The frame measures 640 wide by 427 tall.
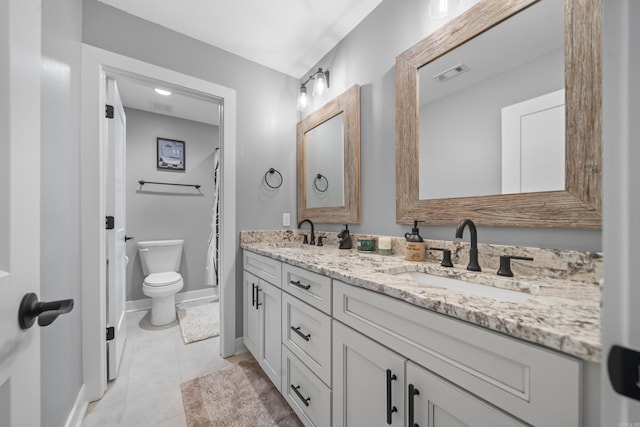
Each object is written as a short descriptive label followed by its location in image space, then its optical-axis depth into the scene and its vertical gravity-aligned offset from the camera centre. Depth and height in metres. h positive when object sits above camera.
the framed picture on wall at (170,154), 3.00 +0.73
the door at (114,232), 1.60 -0.13
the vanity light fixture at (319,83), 1.91 +1.02
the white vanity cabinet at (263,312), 1.43 -0.65
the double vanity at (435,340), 0.46 -0.33
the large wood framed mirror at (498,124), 0.80 +0.37
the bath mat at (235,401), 1.29 -1.08
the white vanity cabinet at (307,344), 1.03 -0.62
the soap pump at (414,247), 1.20 -0.16
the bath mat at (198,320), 2.22 -1.10
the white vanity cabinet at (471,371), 0.45 -0.35
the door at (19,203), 0.41 +0.02
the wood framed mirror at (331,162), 1.71 +0.41
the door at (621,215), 0.27 +0.00
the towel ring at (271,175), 2.15 +0.33
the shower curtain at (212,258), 2.97 -0.55
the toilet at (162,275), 2.36 -0.66
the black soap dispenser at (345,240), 1.68 -0.18
